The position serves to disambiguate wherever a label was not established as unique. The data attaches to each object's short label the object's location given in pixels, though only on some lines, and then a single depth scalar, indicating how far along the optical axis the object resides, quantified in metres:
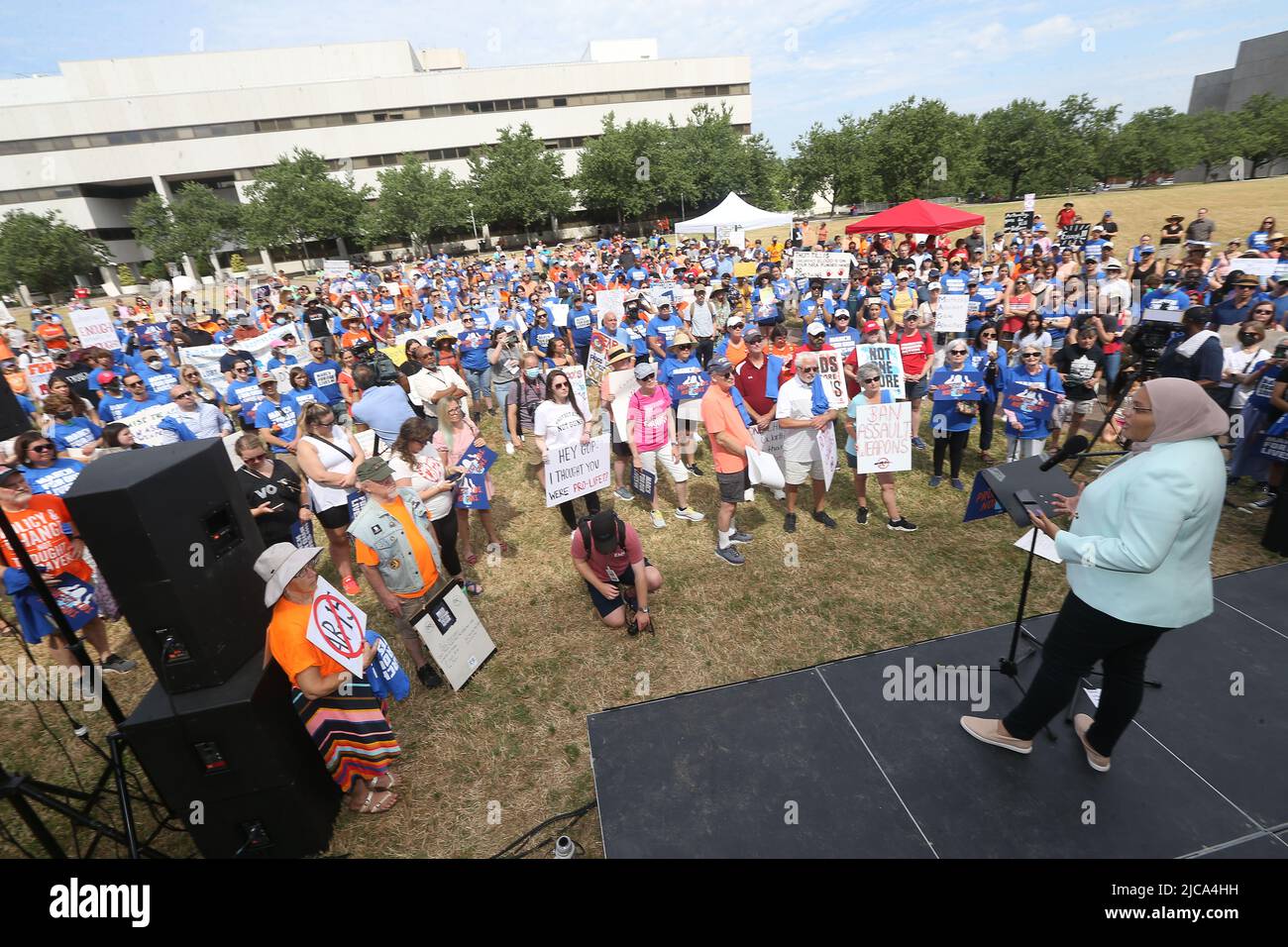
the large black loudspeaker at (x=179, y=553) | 2.88
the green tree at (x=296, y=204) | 47.88
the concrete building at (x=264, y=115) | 53.84
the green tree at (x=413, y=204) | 49.72
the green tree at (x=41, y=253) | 44.06
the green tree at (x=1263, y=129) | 60.94
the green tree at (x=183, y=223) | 49.06
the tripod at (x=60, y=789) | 2.89
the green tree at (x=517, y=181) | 51.84
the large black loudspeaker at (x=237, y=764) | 3.26
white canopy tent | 21.23
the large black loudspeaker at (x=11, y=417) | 3.33
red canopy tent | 15.68
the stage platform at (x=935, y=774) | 3.57
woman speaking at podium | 2.88
